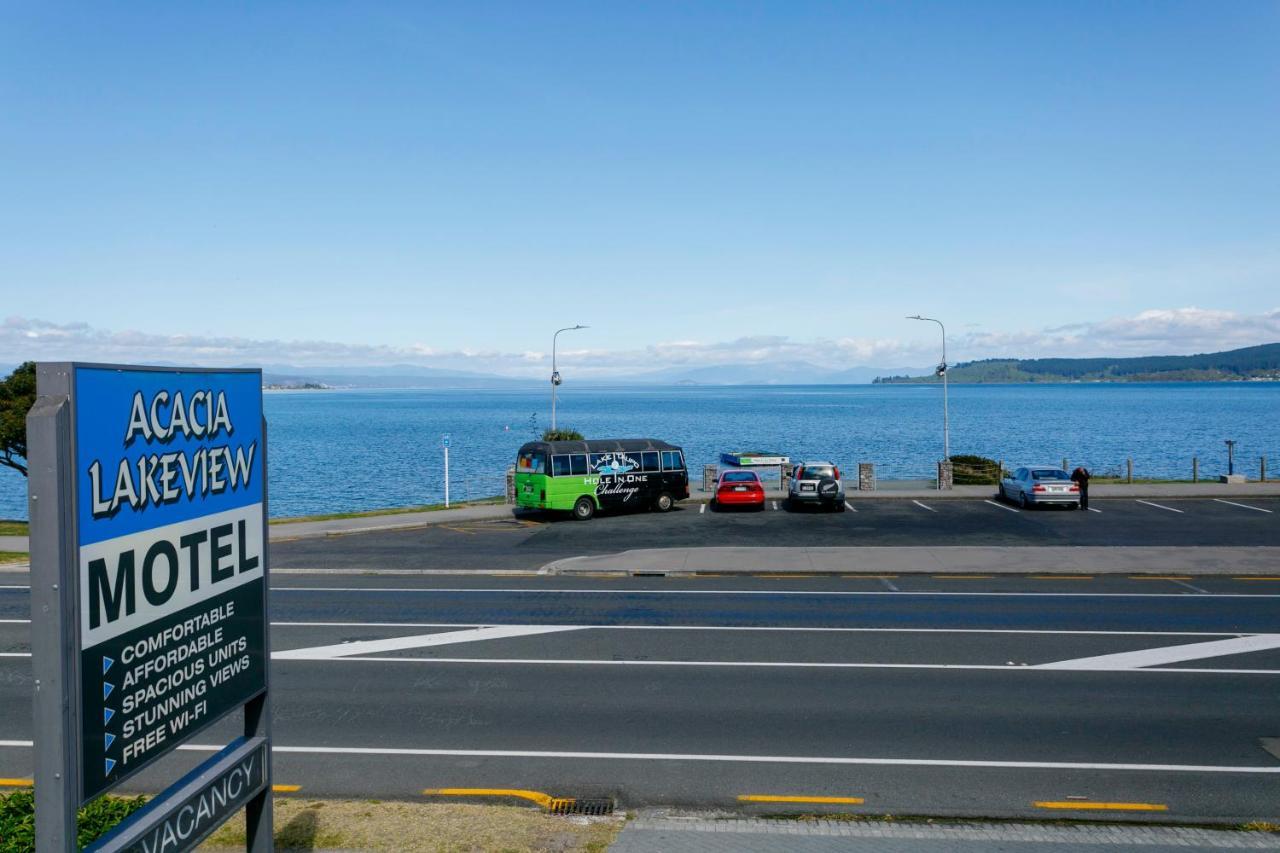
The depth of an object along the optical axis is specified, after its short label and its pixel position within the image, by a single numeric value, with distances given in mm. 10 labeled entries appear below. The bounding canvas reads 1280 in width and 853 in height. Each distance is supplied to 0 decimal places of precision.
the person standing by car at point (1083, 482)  35000
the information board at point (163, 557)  5273
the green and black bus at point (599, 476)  33562
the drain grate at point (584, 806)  9367
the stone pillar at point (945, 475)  41969
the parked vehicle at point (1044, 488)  34812
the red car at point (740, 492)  35812
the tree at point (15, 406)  35438
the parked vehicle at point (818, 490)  35500
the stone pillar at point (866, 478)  41531
